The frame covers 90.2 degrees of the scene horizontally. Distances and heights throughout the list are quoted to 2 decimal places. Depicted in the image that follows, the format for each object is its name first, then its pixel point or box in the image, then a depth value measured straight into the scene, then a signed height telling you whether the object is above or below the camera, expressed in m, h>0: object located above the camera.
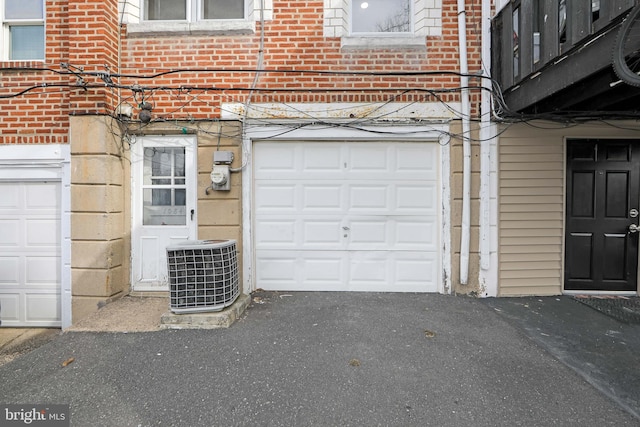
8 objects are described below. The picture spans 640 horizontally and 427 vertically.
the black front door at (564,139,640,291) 4.56 +0.02
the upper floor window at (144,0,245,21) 4.80 +2.98
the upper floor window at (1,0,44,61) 4.54 +2.53
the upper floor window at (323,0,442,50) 4.49 +2.72
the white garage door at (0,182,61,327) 4.50 -0.66
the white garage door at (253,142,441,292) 4.61 -0.06
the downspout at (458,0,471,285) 4.43 +0.85
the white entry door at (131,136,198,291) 4.59 +0.08
